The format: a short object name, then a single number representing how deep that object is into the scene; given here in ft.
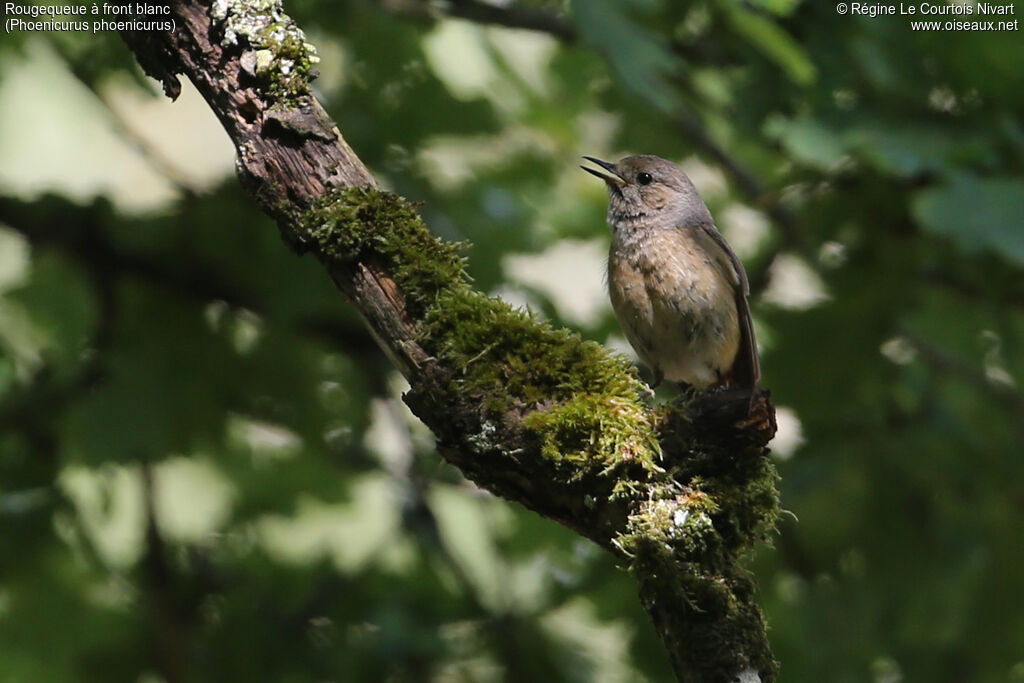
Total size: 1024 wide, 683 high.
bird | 33.63
